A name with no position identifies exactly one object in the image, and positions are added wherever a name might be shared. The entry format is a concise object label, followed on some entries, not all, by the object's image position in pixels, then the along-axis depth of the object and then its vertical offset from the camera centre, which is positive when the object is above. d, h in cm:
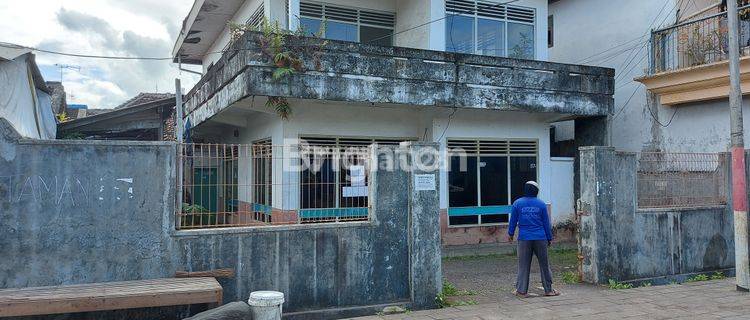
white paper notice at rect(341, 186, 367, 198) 745 -23
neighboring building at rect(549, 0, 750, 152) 1162 +247
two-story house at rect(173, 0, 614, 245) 1024 +165
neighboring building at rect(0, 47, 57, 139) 827 +142
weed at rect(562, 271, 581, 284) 899 -174
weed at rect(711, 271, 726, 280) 951 -180
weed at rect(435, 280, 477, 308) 742 -174
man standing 800 -90
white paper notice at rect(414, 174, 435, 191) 736 -10
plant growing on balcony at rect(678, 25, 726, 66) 1150 +274
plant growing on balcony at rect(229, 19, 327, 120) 956 +217
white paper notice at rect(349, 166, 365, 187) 744 -1
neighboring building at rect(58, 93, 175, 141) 1409 +141
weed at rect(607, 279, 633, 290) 859 -176
